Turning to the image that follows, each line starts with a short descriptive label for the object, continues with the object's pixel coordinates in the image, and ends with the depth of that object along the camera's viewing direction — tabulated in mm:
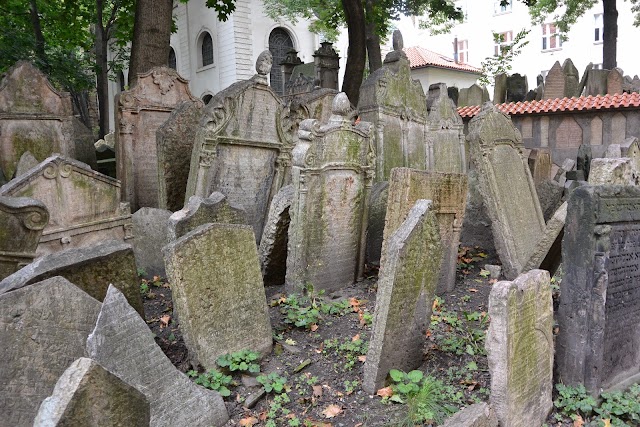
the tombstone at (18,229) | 3959
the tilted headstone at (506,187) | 6133
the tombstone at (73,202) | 5016
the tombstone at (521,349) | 3184
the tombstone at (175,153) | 6859
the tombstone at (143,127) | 7586
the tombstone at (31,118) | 7211
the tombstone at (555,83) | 16719
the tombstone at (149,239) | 6012
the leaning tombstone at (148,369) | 2834
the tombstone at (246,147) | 6285
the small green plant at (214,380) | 3582
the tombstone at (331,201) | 5250
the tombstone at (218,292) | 3689
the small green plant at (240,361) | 3797
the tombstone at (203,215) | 4574
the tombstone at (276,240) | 5547
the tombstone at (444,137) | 8953
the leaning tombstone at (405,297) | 3623
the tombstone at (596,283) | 3594
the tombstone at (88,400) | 1877
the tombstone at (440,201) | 5090
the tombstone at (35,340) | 2836
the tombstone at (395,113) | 7641
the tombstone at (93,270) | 3336
